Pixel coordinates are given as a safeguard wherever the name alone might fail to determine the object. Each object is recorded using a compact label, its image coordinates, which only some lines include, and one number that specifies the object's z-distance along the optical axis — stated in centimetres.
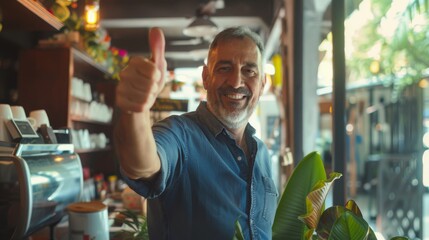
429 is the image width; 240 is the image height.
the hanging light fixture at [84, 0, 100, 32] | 385
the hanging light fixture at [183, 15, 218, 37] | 463
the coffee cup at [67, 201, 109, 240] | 197
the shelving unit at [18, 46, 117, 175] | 372
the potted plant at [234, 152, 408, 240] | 95
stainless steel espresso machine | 177
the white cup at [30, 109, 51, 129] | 259
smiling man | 120
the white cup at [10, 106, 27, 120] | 223
